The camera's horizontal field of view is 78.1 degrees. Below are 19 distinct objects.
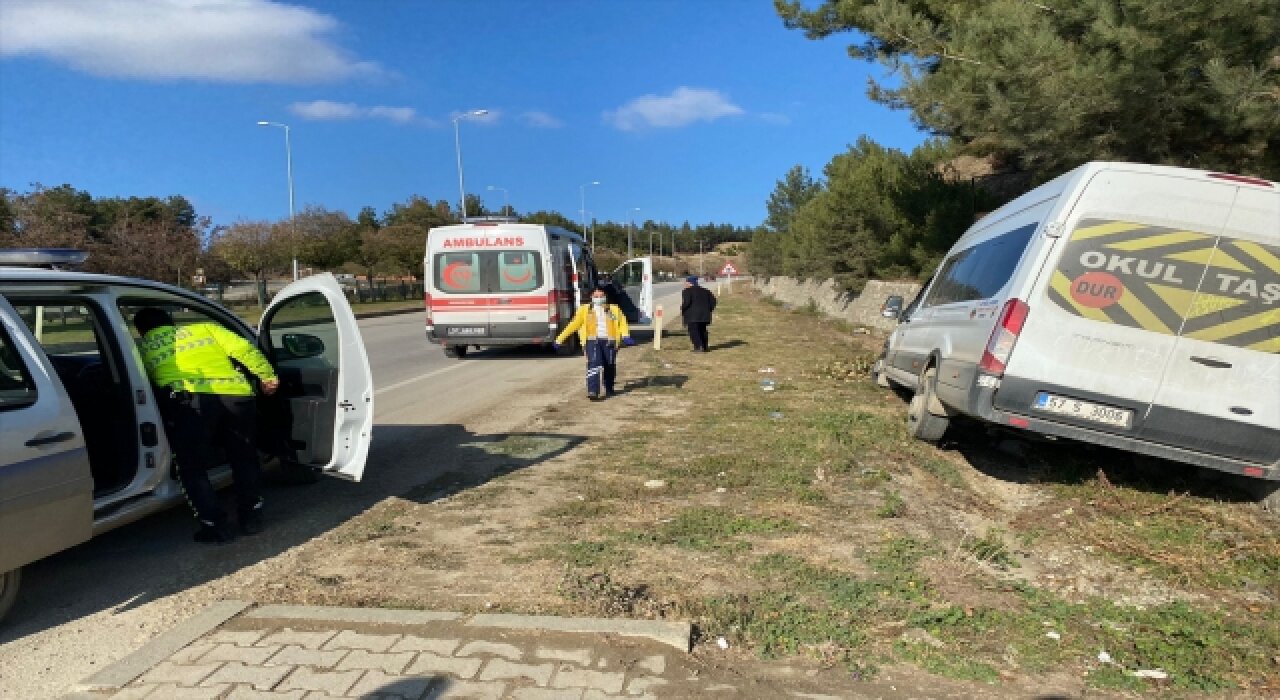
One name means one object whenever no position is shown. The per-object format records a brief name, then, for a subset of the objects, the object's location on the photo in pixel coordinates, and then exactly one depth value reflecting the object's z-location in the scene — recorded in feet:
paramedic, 32.40
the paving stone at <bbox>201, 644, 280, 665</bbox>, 10.78
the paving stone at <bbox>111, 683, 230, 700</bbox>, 9.91
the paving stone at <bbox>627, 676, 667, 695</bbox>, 9.97
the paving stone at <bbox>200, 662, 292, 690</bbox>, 10.19
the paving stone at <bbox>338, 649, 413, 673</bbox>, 10.50
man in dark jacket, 50.49
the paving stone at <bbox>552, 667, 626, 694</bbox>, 10.03
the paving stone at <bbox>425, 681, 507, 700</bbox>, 9.80
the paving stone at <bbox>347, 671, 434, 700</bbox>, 9.89
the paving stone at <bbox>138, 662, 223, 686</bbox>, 10.28
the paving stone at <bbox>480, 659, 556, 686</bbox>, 10.22
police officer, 14.58
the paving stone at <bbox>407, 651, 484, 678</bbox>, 10.34
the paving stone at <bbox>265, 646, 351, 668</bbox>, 10.67
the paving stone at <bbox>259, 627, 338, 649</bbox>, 11.21
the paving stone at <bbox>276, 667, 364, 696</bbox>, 10.04
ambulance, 45.83
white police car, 11.61
